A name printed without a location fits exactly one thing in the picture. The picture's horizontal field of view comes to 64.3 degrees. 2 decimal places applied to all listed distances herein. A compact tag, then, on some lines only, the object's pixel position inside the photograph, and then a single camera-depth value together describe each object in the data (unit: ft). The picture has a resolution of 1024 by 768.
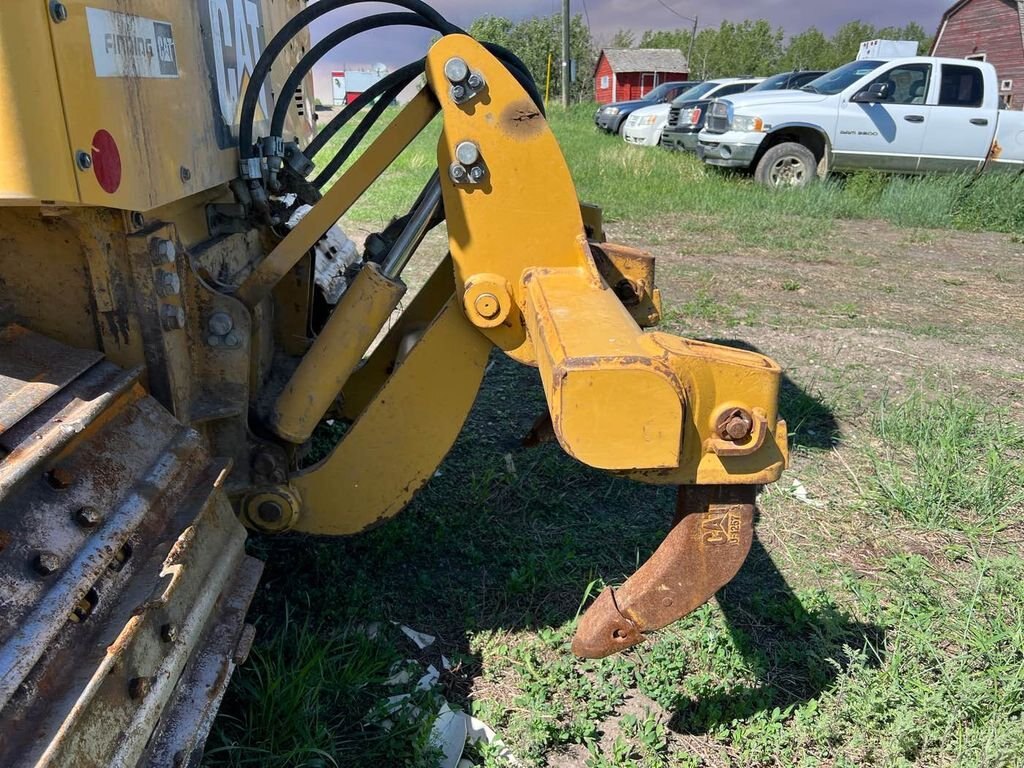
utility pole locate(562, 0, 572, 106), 84.79
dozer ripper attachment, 4.38
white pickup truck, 32.60
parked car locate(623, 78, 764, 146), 48.52
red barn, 63.31
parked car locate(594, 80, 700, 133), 61.50
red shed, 181.47
